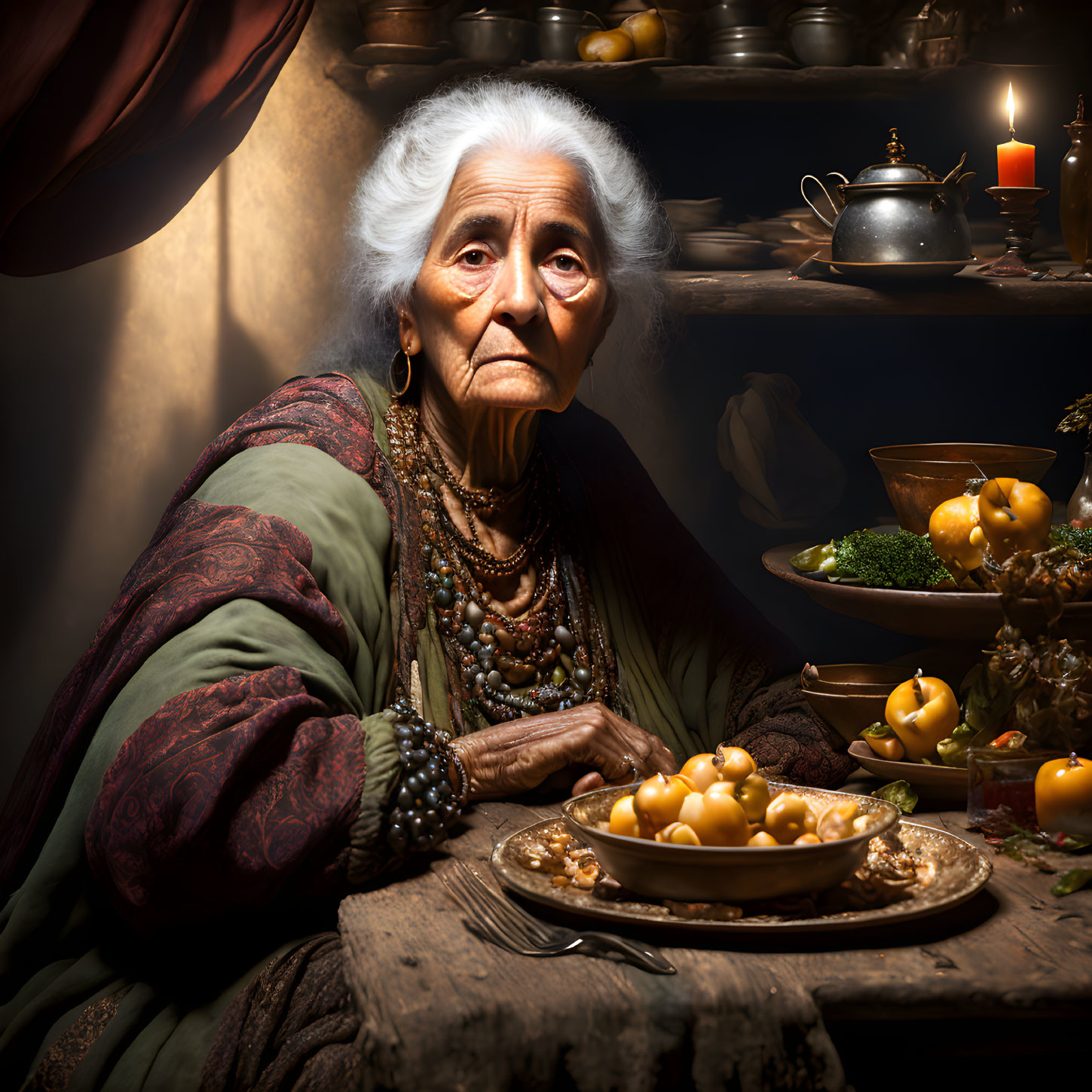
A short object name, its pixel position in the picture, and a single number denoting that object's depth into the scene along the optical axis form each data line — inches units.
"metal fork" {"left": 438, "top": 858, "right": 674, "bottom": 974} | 38.3
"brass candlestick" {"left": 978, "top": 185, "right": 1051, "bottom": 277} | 94.5
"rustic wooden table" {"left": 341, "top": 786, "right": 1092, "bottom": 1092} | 35.0
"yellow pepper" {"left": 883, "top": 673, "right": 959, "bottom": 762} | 55.3
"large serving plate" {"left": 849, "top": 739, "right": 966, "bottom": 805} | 55.1
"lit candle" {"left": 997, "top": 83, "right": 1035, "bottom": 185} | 94.0
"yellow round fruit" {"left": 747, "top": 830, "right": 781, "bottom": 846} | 40.7
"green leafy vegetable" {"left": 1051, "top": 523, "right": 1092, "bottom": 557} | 58.4
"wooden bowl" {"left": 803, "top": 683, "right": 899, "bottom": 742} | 60.7
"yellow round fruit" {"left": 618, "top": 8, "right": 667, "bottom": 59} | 96.0
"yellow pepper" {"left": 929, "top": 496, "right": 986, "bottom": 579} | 56.9
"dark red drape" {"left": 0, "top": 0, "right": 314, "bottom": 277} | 72.5
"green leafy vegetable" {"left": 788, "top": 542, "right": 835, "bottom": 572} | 62.5
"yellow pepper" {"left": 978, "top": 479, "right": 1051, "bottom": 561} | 55.6
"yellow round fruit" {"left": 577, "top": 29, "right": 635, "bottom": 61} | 94.3
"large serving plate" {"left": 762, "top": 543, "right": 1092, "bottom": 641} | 53.9
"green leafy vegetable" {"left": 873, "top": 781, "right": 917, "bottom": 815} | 55.4
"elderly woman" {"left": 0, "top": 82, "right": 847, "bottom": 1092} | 45.1
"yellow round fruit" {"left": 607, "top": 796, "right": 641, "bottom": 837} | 42.5
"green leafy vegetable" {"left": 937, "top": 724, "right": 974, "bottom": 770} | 55.2
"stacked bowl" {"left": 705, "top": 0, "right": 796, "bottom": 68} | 96.7
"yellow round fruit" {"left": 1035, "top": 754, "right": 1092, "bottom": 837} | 48.5
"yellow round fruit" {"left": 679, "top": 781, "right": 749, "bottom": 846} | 40.2
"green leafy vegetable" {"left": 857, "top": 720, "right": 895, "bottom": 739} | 57.1
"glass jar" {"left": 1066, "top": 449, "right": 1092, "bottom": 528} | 80.2
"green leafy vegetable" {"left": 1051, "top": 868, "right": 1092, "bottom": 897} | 44.1
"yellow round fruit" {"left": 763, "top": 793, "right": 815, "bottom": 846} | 41.1
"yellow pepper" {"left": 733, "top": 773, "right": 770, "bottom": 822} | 41.9
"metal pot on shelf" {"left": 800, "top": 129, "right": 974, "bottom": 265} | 83.7
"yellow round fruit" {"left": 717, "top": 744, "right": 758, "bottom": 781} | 42.8
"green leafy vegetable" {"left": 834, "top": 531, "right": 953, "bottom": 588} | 58.3
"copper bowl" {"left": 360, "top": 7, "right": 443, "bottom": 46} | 90.5
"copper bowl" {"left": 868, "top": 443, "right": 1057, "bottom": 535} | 61.4
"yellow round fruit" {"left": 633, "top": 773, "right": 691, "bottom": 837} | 41.3
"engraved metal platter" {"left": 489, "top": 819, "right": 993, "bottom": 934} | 38.9
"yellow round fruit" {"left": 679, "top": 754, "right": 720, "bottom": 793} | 43.8
